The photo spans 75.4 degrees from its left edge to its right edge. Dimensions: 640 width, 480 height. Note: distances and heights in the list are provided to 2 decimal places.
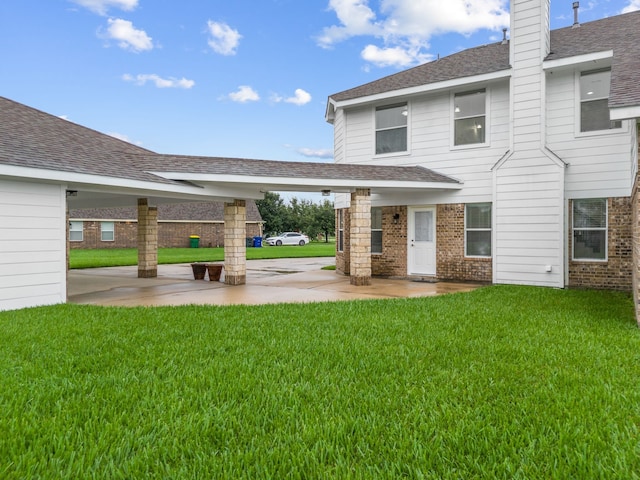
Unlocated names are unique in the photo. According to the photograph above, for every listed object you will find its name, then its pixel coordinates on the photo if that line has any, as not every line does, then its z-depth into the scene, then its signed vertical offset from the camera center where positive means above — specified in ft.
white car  150.20 -0.89
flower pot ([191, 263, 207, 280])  44.29 -3.63
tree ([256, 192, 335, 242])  188.44 +9.78
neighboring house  104.53 +3.06
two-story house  34.47 +7.21
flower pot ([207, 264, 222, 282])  43.06 -3.58
